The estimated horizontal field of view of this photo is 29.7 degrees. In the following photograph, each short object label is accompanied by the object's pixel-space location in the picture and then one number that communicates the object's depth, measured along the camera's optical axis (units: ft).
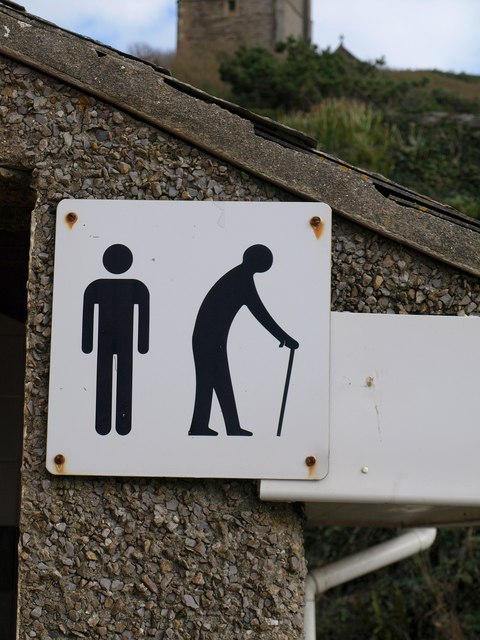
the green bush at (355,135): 41.37
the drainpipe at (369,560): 17.72
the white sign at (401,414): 10.41
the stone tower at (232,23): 90.84
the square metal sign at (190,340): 10.38
